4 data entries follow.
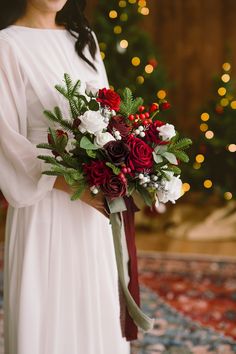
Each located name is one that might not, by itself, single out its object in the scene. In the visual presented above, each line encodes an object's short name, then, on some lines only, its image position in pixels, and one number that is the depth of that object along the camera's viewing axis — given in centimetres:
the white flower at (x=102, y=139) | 175
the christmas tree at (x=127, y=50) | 556
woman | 185
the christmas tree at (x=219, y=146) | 561
